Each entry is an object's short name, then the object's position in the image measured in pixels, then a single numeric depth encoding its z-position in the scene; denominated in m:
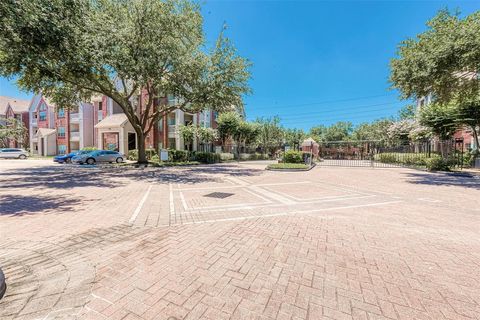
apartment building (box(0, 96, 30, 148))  45.93
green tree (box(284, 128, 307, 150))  55.62
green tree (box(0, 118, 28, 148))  39.67
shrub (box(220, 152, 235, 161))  31.32
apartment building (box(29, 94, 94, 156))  37.16
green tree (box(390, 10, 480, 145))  10.85
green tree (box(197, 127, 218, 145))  28.53
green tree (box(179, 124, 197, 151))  27.80
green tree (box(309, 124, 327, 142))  71.53
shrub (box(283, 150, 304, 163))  20.58
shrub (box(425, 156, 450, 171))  17.38
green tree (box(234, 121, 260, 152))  33.54
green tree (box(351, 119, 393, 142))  43.26
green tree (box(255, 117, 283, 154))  48.44
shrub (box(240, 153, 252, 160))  34.61
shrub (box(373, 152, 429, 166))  20.96
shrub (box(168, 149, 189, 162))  25.66
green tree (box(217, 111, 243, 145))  32.09
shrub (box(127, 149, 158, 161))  28.44
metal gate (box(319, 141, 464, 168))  19.39
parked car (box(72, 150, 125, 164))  23.83
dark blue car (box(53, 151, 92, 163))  25.43
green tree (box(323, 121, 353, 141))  64.81
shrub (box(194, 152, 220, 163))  27.11
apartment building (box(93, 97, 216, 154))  30.89
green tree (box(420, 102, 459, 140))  19.36
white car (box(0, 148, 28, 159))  33.33
